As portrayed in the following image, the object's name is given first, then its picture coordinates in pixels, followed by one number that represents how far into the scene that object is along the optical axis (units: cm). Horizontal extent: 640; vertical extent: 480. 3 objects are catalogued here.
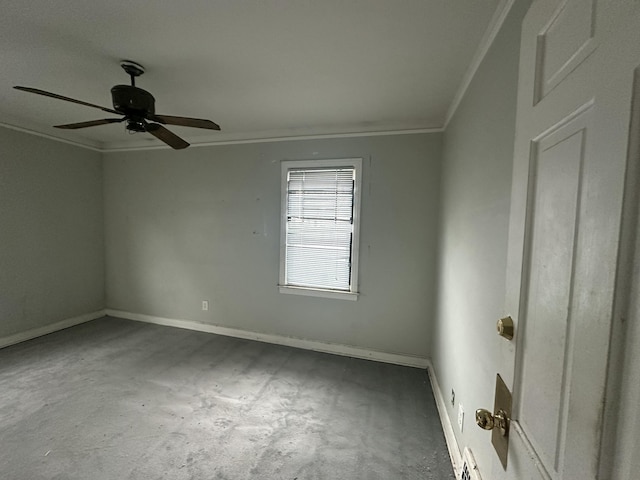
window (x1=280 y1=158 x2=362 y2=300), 288
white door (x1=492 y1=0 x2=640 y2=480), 39
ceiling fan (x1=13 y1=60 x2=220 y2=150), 167
